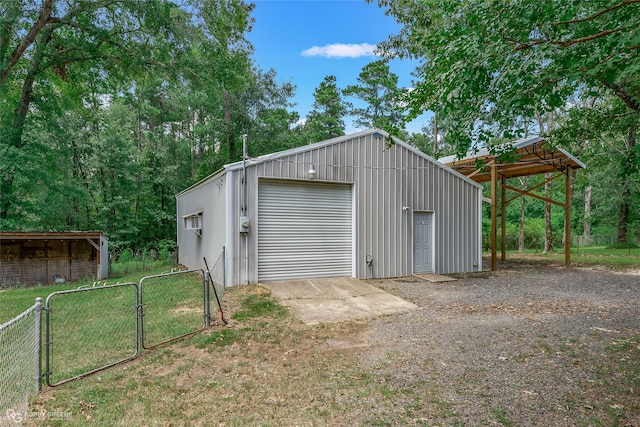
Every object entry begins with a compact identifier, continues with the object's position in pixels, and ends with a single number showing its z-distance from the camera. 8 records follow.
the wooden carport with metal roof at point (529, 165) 9.72
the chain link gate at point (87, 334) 3.51
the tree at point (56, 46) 10.08
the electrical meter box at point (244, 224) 7.48
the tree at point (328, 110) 22.99
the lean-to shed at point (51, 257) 11.05
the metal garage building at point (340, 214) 7.69
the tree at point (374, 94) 23.11
